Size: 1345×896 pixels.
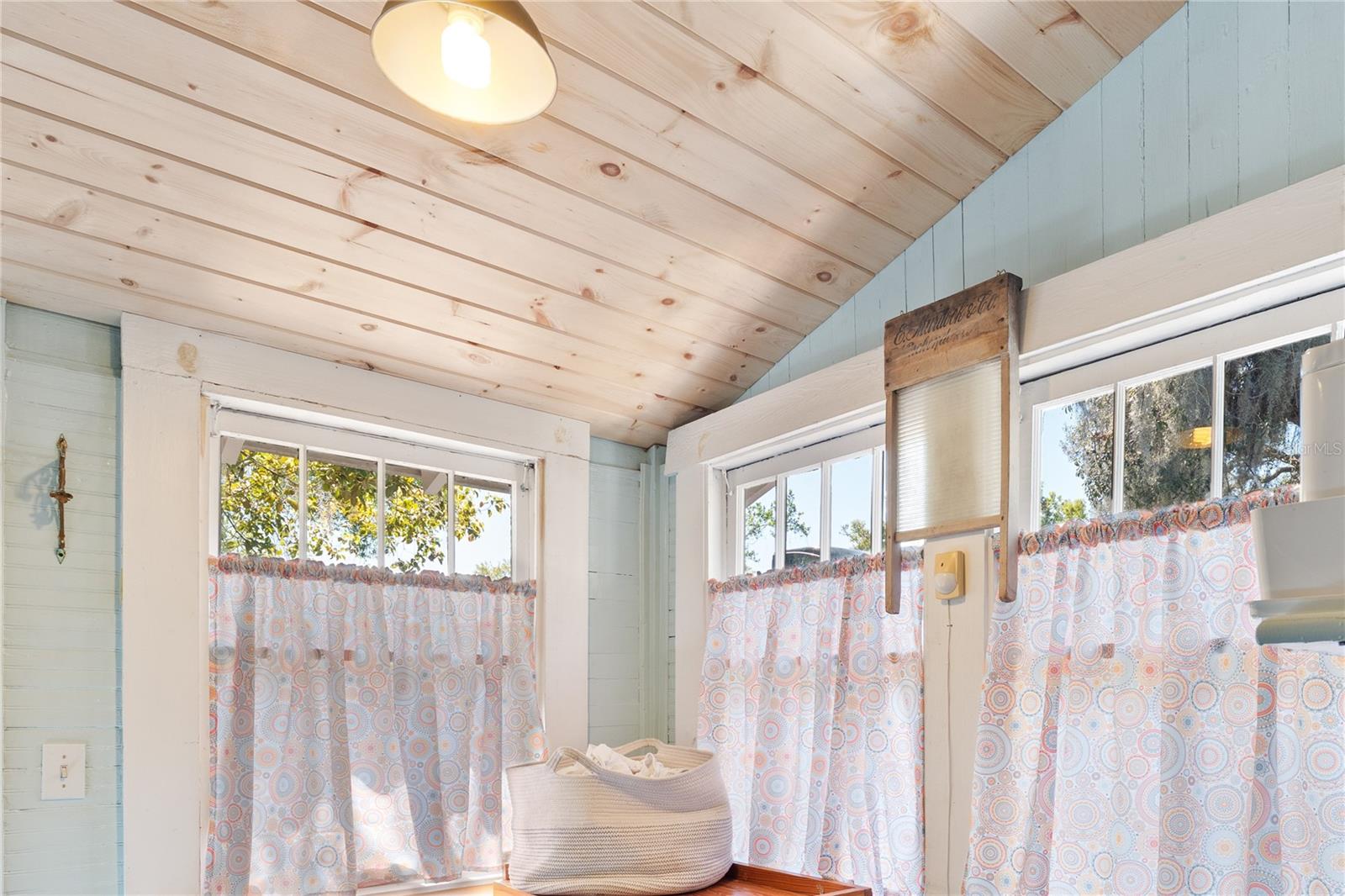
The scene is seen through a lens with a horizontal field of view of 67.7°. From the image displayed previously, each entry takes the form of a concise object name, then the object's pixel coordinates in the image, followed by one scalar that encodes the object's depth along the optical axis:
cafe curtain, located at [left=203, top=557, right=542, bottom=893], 2.39
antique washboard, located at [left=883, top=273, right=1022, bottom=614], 2.21
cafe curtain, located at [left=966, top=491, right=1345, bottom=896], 1.68
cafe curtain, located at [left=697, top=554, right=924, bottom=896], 2.41
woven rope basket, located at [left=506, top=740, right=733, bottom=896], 2.32
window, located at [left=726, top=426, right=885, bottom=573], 2.73
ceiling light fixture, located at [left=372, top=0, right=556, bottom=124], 1.43
